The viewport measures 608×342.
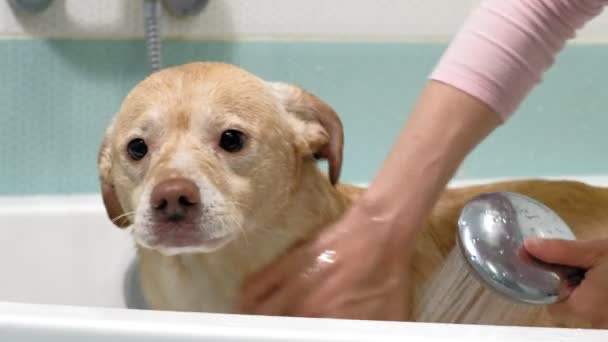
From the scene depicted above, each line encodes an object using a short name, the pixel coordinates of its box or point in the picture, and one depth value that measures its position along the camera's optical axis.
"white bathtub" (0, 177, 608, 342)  1.59
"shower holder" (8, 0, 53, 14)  1.65
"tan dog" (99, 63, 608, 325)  1.33
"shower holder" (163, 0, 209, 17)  1.67
